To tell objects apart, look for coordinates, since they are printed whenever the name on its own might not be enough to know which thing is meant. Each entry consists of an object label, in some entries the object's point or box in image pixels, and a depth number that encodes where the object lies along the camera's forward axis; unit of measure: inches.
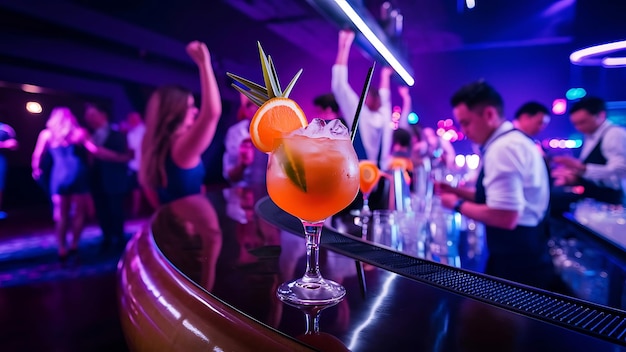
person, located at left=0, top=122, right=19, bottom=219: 204.4
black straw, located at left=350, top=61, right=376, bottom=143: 29.7
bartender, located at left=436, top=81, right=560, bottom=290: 78.5
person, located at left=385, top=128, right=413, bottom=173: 139.2
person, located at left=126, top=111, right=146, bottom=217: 229.9
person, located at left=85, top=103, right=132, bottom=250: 218.1
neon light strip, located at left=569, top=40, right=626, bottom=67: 143.5
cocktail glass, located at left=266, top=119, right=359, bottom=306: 28.1
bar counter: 22.1
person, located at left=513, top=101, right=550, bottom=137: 150.5
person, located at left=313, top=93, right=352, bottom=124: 144.9
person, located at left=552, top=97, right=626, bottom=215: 146.5
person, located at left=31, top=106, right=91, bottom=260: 205.9
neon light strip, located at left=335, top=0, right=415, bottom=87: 94.2
